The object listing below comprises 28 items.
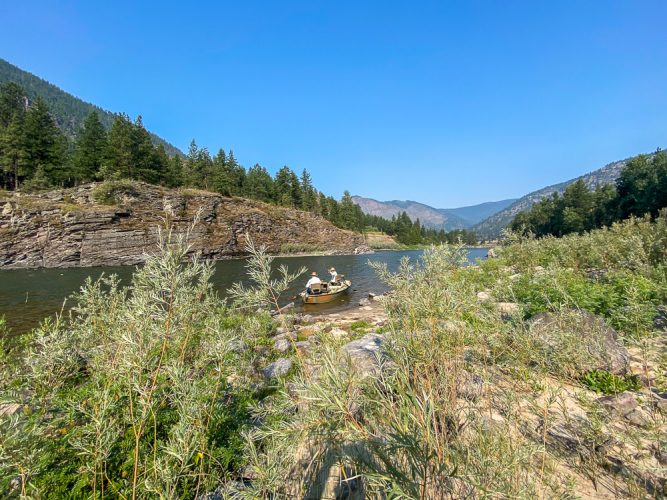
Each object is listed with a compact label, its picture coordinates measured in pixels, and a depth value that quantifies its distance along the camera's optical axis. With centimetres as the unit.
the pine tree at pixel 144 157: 5566
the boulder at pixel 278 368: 681
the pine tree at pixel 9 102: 5716
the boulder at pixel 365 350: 250
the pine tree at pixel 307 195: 8588
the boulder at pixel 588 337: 394
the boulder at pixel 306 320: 1454
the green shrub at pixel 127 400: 234
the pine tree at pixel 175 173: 6228
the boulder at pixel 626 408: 368
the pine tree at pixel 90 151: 5194
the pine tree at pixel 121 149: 5269
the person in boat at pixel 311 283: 2114
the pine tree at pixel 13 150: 4666
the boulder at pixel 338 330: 1055
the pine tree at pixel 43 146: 4903
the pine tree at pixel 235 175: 7418
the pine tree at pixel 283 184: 8355
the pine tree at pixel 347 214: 10119
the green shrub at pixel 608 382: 466
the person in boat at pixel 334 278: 2266
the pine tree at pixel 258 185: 7825
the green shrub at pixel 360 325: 1168
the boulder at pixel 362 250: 8026
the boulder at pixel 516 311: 415
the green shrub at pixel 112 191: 4391
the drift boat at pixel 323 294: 2042
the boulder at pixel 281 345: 898
